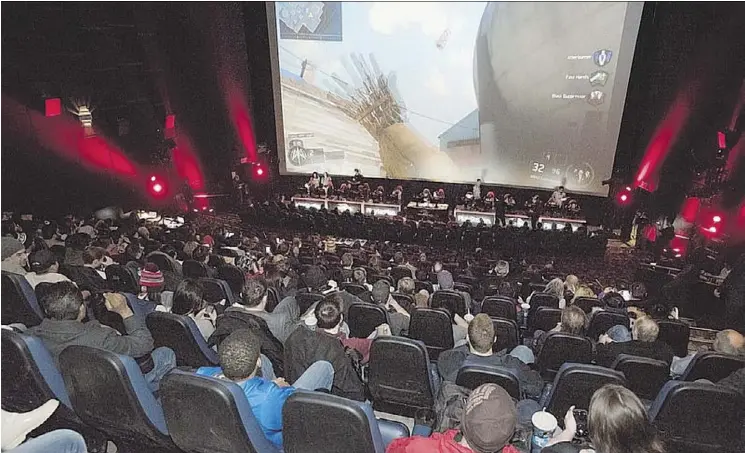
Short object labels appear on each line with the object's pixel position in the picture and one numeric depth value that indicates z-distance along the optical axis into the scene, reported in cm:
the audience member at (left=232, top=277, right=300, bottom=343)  445
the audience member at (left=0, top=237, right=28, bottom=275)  600
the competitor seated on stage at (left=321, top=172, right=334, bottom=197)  1509
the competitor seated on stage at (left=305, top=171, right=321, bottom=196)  1520
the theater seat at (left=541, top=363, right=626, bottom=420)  354
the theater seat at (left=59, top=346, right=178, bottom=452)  316
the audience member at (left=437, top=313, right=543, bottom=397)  382
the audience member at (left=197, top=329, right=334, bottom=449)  309
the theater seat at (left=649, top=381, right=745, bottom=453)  346
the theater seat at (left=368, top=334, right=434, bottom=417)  400
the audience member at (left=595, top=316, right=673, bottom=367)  437
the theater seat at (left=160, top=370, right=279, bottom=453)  287
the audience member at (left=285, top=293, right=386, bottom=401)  372
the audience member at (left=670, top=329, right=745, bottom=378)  431
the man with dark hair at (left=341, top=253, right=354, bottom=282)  787
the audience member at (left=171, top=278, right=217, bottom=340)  452
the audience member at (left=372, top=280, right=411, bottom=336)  538
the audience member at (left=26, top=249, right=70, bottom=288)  553
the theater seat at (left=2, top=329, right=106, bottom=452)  331
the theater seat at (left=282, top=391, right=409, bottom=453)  269
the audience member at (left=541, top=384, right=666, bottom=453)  237
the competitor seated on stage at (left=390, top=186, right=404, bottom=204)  1435
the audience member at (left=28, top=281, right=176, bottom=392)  371
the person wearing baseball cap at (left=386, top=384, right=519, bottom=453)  231
